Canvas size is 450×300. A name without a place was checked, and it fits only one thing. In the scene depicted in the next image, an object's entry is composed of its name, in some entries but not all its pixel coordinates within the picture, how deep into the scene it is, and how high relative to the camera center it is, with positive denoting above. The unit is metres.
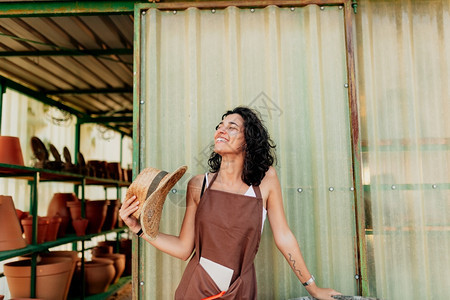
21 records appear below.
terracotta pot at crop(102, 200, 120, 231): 4.70 -0.34
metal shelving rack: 2.96 -0.12
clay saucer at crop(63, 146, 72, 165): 4.39 +0.41
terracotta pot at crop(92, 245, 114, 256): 4.81 -0.80
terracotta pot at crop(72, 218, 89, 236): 3.94 -0.40
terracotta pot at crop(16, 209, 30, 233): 3.61 -0.24
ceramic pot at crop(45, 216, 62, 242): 3.49 -0.37
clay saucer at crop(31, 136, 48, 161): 3.77 +0.43
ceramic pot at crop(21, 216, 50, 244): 3.29 -0.35
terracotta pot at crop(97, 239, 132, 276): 5.43 -0.91
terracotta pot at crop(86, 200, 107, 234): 4.27 -0.31
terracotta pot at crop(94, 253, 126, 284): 4.51 -0.91
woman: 1.84 -0.17
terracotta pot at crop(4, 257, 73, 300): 3.15 -0.78
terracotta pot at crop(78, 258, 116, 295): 4.08 -0.97
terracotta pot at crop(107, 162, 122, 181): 5.48 +0.27
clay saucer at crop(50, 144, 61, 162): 4.07 +0.41
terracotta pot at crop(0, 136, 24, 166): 3.04 +0.33
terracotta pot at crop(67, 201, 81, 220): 4.00 -0.22
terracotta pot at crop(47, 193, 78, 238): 3.97 -0.21
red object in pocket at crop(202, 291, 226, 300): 1.74 -0.52
